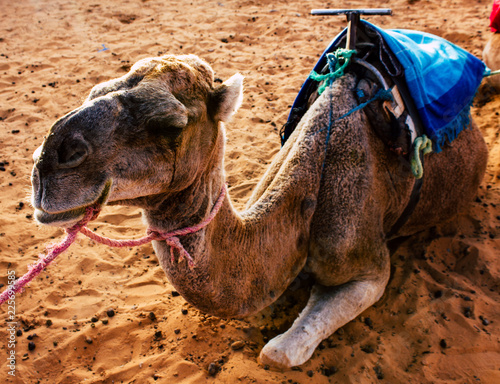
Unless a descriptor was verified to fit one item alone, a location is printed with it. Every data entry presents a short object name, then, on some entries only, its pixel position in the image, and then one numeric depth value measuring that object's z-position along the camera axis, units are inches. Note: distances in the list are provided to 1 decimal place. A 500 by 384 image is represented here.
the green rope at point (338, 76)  105.0
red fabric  212.1
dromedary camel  58.0
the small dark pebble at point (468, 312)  114.9
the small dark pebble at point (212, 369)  98.2
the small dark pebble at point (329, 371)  99.6
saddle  108.0
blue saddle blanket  112.3
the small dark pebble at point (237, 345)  104.8
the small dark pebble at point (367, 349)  105.2
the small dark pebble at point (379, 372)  99.8
